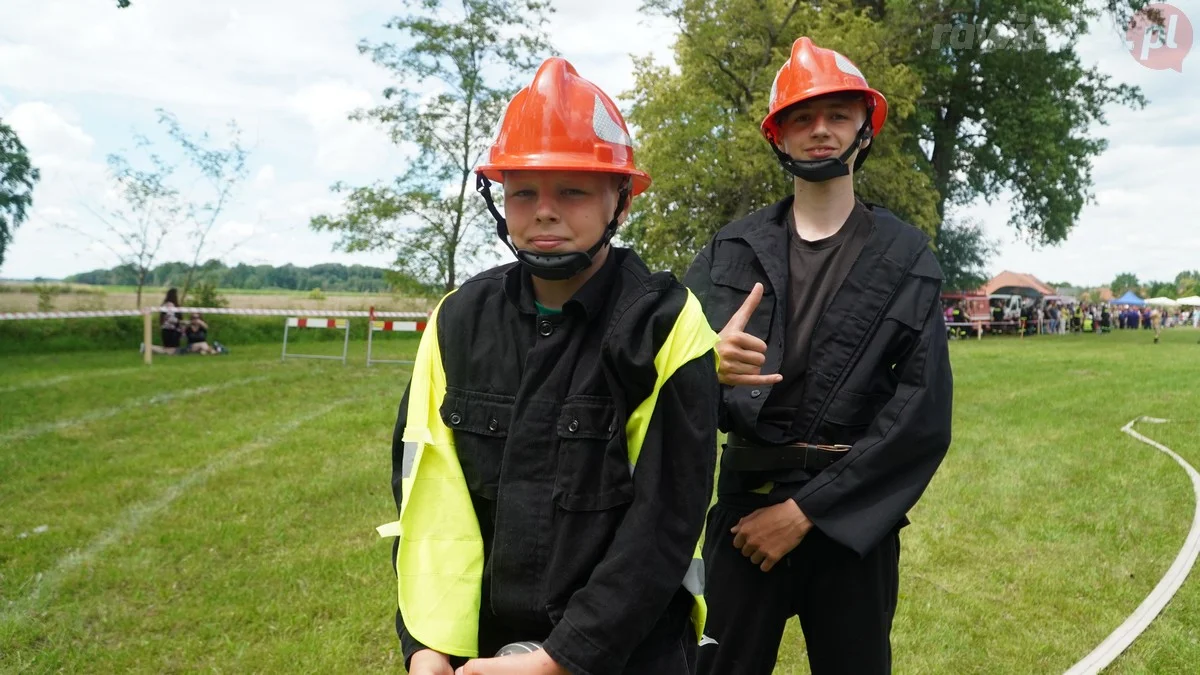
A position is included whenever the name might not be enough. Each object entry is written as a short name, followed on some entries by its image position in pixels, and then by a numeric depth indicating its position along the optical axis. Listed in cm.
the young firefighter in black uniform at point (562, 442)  152
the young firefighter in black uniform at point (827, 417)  221
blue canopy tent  5631
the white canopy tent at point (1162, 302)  5124
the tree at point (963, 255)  3941
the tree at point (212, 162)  1944
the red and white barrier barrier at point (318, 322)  1427
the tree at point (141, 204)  1862
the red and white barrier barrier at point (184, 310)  1384
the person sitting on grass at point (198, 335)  1719
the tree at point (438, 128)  2045
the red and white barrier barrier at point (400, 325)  1438
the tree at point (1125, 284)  11919
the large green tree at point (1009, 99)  2712
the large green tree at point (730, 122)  2391
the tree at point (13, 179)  1859
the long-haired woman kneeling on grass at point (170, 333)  1653
